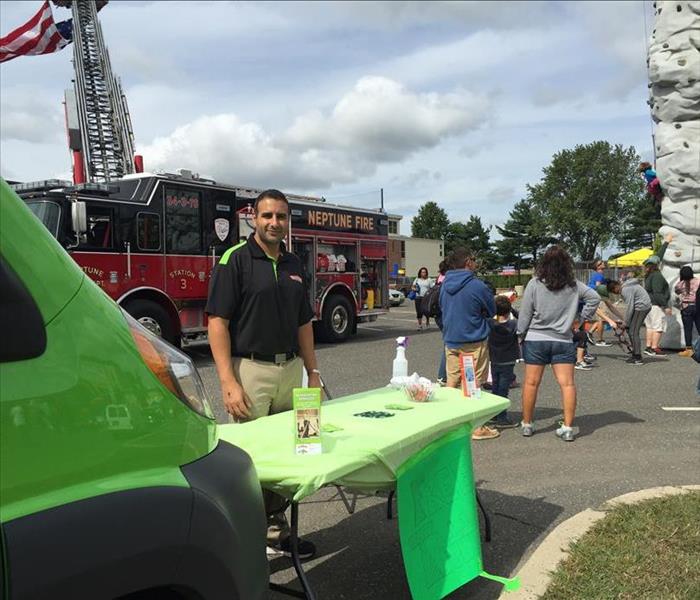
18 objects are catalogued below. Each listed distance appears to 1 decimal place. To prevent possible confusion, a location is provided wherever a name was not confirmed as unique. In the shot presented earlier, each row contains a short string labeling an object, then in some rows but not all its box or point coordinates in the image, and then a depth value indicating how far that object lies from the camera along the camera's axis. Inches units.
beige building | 2436.0
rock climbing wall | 501.0
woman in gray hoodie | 225.1
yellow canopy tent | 1177.4
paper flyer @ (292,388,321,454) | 98.0
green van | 51.0
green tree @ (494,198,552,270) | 3265.3
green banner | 107.1
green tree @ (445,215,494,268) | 3694.6
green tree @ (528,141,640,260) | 2770.7
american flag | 647.1
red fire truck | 376.8
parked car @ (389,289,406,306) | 1229.3
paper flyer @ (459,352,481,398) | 148.7
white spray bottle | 159.2
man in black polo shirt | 129.0
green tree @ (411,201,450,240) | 3865.7
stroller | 428.4
